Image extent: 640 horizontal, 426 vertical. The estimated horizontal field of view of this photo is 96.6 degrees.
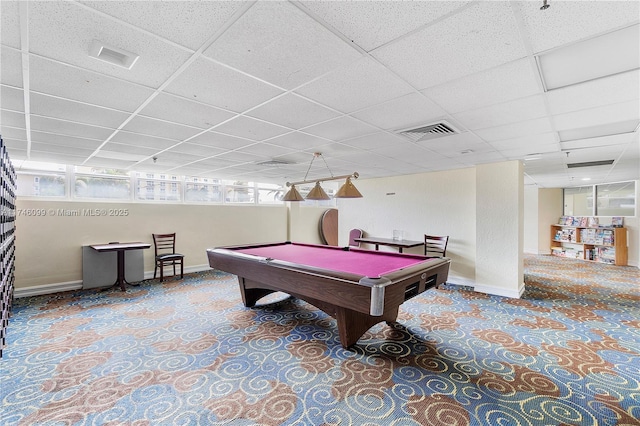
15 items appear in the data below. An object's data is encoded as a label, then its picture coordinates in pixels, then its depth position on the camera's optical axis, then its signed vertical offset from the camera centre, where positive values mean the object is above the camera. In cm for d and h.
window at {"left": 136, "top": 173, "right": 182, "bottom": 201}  641 +57
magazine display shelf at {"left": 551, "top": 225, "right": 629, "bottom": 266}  775 -91
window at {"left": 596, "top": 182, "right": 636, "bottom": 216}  820 +42
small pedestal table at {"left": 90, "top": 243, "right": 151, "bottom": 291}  515 -68
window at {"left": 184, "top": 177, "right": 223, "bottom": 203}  712 +56
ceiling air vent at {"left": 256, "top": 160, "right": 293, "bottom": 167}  516 +91
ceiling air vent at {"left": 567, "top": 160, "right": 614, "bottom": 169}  511 +91
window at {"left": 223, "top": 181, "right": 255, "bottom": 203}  784 +57
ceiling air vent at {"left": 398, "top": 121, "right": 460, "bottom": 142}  313 +95
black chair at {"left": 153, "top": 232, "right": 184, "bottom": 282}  593 -92
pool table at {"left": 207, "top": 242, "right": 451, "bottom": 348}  246 -66
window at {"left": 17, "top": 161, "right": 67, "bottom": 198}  507 +58
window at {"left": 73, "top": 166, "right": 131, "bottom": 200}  564 +57
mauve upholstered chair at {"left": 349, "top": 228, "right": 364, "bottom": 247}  749 -61
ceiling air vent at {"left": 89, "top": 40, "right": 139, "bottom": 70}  170 +98
